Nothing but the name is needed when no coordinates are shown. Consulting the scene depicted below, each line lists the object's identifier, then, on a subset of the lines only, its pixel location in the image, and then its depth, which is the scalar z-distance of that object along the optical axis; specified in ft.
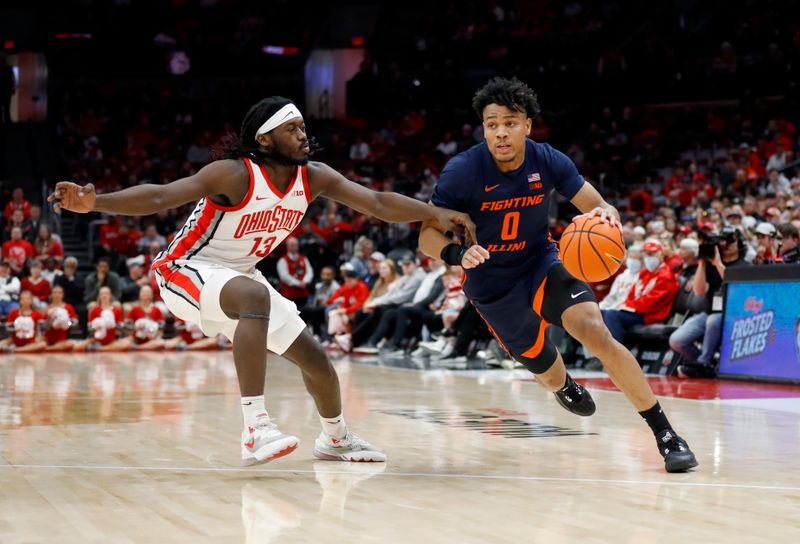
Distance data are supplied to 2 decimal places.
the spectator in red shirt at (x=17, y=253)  57.82
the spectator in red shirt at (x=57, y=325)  53.31
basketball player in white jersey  16.25
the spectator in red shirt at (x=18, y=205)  64.39
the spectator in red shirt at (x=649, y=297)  38.40
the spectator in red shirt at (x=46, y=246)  59.93
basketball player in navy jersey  17.39
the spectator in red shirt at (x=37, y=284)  55.77
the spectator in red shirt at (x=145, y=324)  55.06
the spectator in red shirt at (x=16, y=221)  61.87
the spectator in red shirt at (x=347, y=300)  54.39
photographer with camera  35.88
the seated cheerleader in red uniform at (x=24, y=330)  52.60
